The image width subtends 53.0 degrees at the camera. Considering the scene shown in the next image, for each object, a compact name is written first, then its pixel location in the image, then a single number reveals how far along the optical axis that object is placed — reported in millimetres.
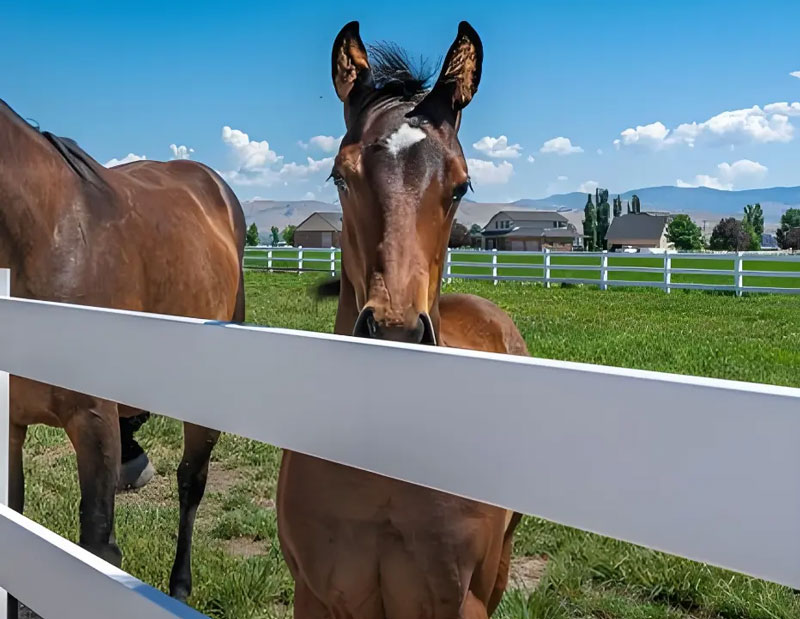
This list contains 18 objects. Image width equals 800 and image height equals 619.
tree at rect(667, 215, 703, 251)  111812
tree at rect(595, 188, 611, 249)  124912
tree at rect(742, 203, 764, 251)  124725
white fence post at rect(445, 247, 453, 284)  22500
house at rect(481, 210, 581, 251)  97500
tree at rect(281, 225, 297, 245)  69975
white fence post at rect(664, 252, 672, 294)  18516
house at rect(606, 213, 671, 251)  109875
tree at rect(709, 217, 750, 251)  107888
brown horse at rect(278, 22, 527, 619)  1916
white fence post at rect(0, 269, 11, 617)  2109
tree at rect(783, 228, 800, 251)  92162
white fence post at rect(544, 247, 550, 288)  20241
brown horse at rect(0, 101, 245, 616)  3072
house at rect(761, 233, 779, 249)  134600
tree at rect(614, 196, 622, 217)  139125
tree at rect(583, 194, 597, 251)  116000
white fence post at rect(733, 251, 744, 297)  17672
